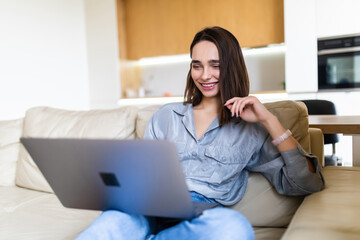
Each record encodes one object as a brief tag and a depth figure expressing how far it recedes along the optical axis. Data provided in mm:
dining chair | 2488
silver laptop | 703
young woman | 1098
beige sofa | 874
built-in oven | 3463
